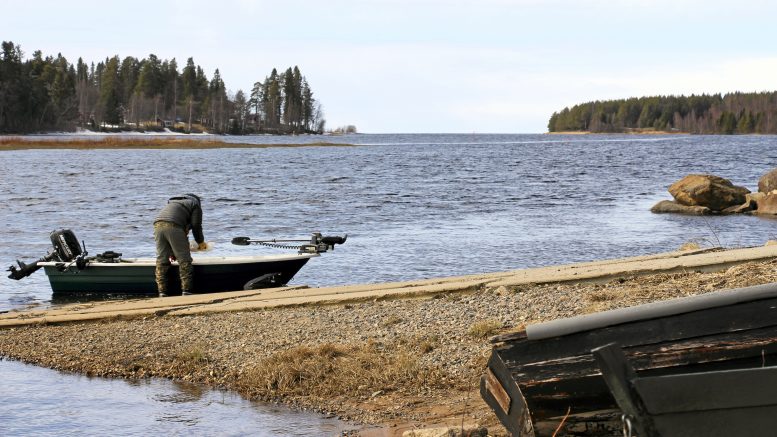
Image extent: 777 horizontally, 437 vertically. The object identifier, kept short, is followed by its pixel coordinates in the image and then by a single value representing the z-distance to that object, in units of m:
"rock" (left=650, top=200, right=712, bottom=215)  34.22
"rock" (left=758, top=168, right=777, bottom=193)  36.00
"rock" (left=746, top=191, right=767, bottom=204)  34.06
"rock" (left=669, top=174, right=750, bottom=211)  34.84
